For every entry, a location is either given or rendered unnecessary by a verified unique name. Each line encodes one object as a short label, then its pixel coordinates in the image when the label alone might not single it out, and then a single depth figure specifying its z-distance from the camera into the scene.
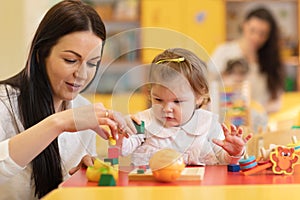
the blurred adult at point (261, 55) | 6.57
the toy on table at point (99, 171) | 1.84
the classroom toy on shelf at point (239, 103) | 3.63
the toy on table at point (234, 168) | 1.98
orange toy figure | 1.94
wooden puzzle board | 1.86
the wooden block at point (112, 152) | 1.91
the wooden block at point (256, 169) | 1.93
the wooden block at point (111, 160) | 1.91
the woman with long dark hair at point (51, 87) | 2.25
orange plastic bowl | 1.83
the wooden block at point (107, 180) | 1.82
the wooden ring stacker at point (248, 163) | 1.94
